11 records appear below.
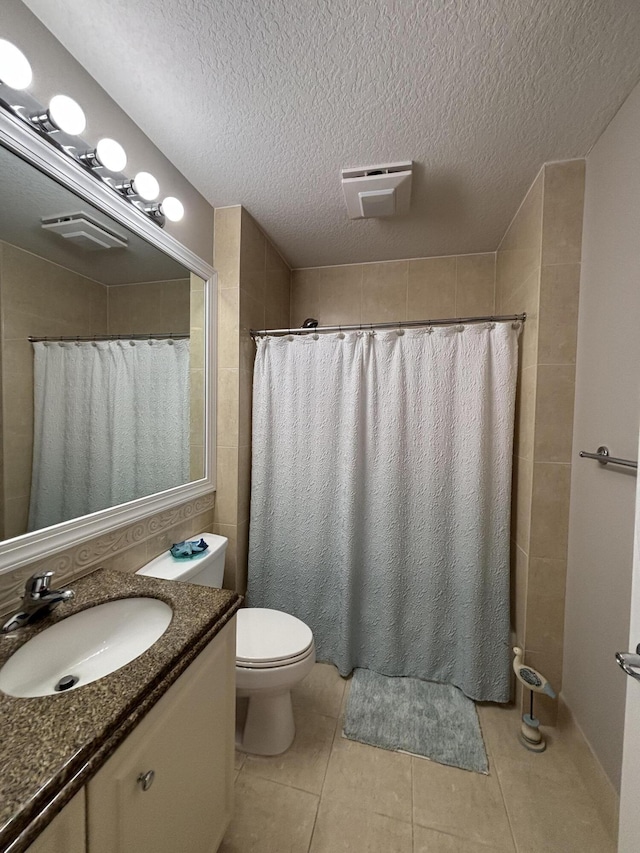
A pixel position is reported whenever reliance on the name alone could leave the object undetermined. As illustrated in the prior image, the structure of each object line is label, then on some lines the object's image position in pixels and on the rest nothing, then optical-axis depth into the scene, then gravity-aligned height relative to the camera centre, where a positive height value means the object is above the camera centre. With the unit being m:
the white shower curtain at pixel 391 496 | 1.46 -0.41
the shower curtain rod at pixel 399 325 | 1.43 +0.43
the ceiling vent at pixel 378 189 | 1.33 +0.98
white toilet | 1.15 -0.92
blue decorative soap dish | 1.29 -0.58
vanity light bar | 0.76 +0.76
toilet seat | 1.16 -0.89
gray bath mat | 1.24 -1.29
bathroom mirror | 0.86 +0.18
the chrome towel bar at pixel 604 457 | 0.90 -0.12
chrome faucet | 0.77 -0.46
